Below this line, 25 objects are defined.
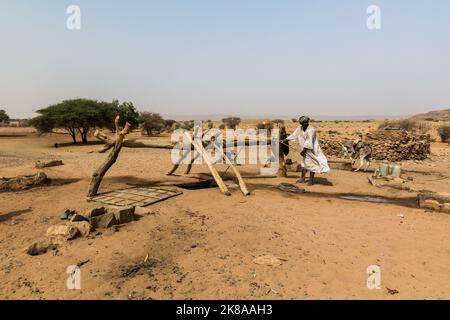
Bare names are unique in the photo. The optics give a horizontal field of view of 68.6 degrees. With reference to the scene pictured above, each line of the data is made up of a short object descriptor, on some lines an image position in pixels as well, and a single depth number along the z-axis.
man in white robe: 8.37
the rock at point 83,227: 4.80
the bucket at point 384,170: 10.15
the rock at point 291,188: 7.80
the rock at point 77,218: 5.04
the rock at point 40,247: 4.29
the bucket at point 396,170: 9.97
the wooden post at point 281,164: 10.00
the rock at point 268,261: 4.08
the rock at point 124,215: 5.21
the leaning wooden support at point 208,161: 7.27
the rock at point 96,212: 5.17
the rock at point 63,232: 4.62
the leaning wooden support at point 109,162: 6.86
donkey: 12.40
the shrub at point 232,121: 48.28
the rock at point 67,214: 5.46
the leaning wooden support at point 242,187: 7.22
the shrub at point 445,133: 26.00
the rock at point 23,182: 7.41
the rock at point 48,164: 9.85
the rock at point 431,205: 6.42
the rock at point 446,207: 6.29
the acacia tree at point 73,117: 23.07
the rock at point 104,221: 5.04
